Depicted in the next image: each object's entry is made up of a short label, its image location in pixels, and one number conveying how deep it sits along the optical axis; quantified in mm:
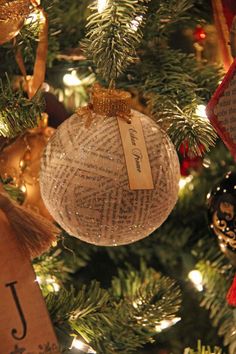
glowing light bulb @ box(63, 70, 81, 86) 811
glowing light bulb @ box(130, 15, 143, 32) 668
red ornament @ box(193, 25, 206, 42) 808
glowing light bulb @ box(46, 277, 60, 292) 761
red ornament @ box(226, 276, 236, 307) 724
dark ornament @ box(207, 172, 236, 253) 730
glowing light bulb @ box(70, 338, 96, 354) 716
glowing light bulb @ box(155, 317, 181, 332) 761
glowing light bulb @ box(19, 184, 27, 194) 755
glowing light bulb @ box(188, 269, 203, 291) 826
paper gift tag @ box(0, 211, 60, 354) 647
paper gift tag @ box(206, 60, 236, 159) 655
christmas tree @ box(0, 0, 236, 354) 656
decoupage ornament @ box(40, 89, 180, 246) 632
